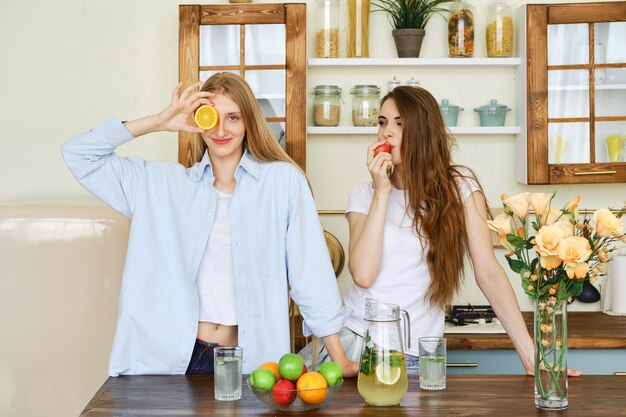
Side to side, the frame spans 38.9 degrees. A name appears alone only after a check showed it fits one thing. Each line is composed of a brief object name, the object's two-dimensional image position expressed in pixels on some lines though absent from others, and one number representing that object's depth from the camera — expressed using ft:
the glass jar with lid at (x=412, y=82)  11.30
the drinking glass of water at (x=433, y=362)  6.14
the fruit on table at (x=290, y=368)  5.68
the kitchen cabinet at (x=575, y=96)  10.96
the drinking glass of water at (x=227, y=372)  5.87
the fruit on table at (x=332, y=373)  5.70
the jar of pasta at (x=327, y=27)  11.21
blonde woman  7.36
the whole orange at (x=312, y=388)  5.59
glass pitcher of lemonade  5.71
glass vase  5.73
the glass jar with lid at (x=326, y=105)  11.23
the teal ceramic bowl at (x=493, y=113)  11.35
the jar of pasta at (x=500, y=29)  11.25
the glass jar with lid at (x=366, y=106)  11.24
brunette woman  8.04
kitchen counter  10.07
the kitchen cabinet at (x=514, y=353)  10.09
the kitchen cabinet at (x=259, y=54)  10.79
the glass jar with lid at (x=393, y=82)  11.34
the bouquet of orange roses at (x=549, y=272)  5.53
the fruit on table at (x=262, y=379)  5.62
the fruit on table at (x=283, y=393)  5.60
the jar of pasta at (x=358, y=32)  11.27
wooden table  5.65
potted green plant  11.27
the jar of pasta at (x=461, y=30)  11.24
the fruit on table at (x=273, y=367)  5.78
